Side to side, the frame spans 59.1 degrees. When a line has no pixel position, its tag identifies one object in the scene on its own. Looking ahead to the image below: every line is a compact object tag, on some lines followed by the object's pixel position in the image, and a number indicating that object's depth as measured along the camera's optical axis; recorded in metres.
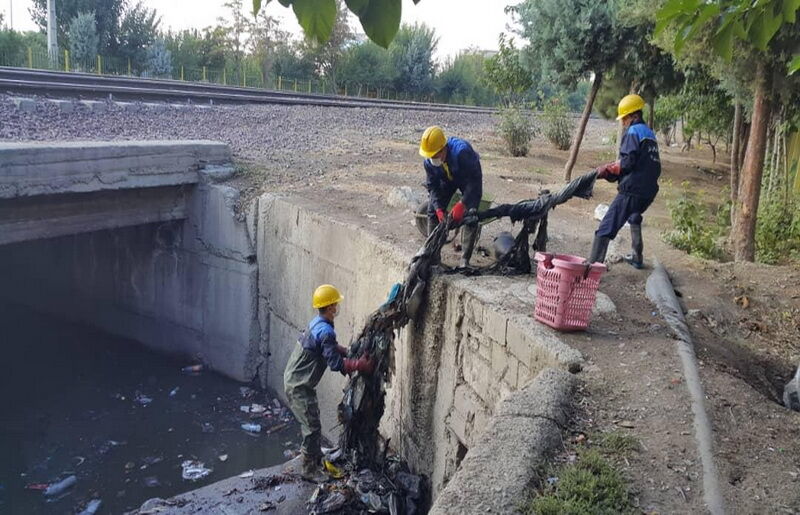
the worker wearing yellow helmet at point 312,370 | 6.39
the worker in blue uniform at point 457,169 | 6.29
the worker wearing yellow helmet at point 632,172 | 6.17
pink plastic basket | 4.97
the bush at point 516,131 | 16.02
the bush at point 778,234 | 8.91
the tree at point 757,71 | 2.73
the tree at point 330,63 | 38.11
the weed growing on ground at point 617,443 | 3.68
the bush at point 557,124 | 18.33
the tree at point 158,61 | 36.03
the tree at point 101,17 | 36.06
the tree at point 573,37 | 11.82
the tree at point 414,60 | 41.50
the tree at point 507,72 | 15.52
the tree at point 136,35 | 36.97
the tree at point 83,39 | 33.50
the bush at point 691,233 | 8.25
